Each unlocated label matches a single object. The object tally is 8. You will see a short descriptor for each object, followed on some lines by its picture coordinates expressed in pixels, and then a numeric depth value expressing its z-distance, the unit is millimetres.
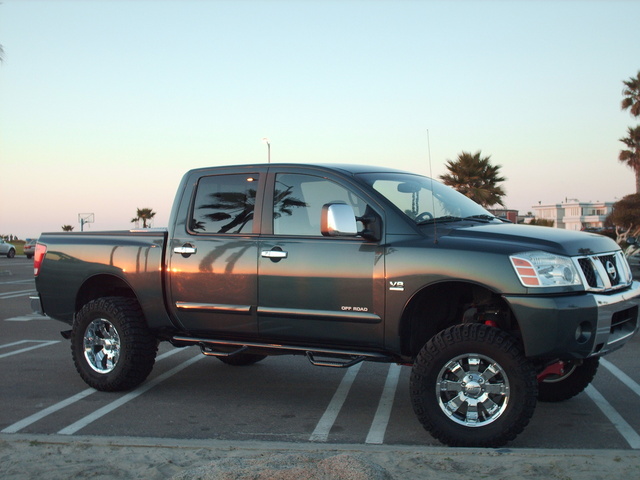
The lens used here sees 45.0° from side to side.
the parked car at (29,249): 47066
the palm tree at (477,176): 38250
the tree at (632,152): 47844
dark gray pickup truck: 5102
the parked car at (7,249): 46500
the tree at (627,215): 47938
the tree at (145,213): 76312
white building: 139500
